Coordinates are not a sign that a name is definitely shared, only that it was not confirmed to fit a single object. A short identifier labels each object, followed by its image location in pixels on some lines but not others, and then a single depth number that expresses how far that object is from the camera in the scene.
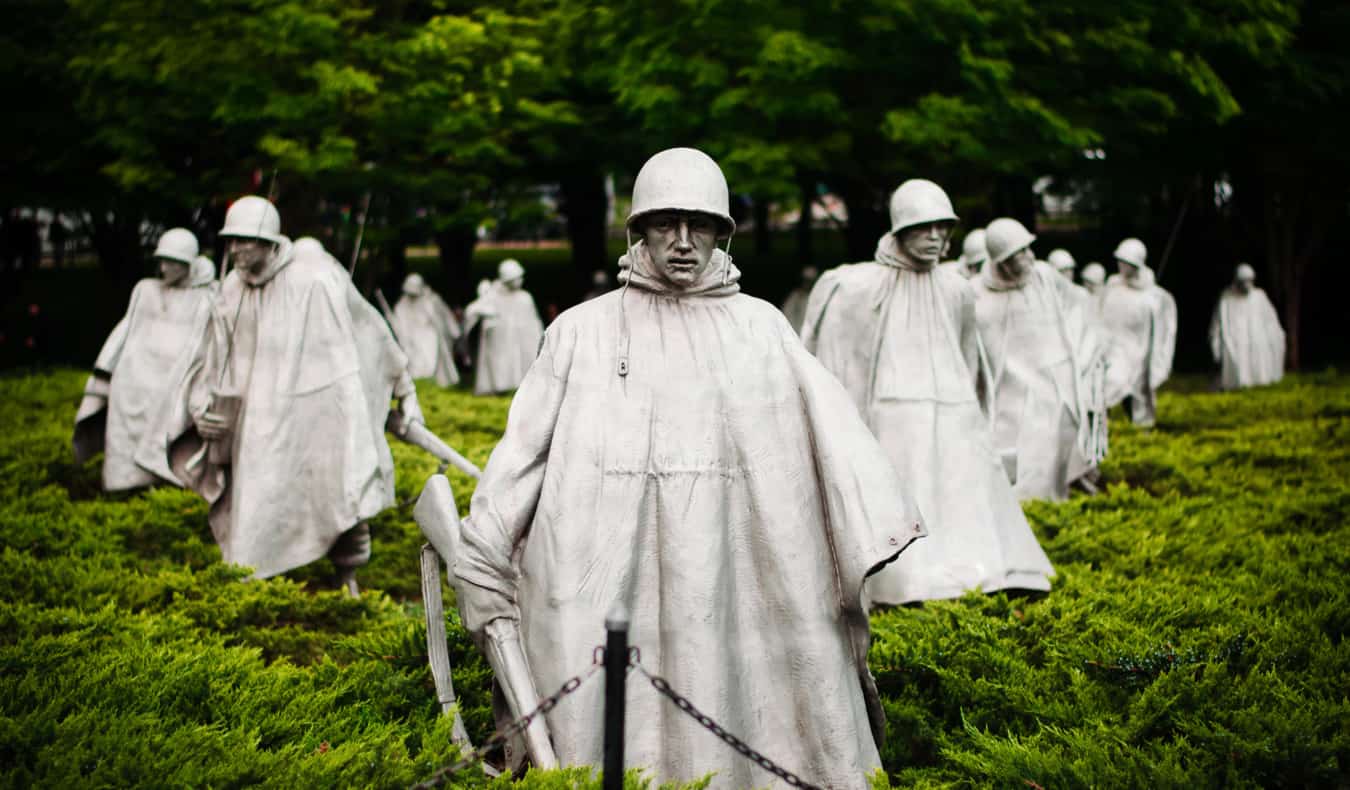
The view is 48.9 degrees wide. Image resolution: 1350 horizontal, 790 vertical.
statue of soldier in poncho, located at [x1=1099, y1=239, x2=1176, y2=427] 19.03
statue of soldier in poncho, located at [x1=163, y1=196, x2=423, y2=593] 9.45
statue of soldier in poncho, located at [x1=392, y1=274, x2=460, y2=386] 28.88
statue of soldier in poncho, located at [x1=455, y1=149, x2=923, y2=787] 4.89
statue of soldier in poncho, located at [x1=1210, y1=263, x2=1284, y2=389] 25.42
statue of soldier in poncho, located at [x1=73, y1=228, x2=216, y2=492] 13.01
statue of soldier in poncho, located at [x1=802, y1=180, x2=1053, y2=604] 9.23
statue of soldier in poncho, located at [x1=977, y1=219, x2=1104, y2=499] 12.79
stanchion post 4.04
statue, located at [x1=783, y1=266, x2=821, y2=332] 28.66
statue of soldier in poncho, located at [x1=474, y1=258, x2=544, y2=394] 26.42
